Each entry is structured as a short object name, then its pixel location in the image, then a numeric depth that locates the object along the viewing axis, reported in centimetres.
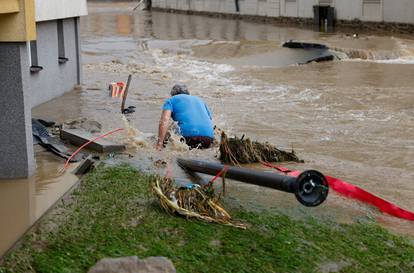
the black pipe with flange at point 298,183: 556
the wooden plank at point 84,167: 771
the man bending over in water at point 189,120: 930
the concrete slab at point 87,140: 896
